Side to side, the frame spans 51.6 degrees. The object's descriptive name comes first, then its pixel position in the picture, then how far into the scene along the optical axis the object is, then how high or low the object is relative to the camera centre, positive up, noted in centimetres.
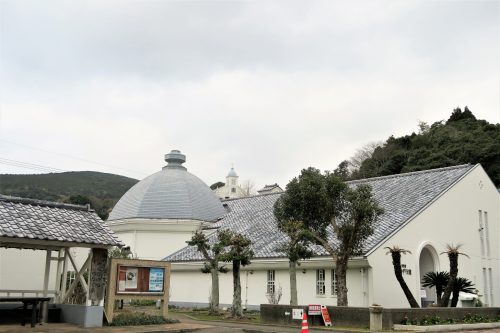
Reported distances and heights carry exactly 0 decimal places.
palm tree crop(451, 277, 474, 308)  2255 -58
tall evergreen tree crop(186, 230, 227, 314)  2447 +23
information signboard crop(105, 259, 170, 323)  1659 -34
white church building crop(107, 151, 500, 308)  2517 +233
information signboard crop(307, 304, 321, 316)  1927 -134
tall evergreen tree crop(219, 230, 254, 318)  2253 +62
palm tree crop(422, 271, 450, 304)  2383 -23
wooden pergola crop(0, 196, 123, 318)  1482 +100
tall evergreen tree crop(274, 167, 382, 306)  2128 +264
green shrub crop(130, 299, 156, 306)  2688 -166
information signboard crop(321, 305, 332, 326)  1923 -155
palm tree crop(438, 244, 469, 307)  2155 -15
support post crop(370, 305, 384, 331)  1803 -150
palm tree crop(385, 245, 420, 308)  2097 +0
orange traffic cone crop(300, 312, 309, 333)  1277 -130
